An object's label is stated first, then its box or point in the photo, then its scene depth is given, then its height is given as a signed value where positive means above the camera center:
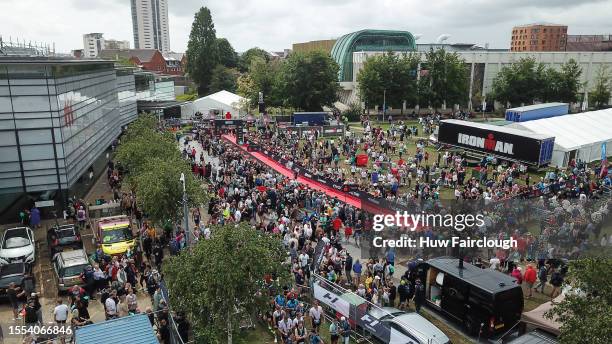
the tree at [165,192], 18.36 -4.63
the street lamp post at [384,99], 63.12 -3.22
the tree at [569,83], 67.06 -1.05
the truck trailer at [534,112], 44.56 -3.56
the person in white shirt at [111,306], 13.38 -6.54
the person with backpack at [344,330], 12.59 -6.81
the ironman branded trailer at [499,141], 31.89 -4.74
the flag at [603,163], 28.91 -5.70
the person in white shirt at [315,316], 13.13 -6.65
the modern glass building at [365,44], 77.31 +5.41
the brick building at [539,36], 176.12 +14.88
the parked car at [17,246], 17.22 -6.46
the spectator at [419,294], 14.28 -6.60
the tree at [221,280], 10.65 -4.68
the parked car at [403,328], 11.62 -6.39
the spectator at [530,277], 15.26 -6.46
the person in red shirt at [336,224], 19.97 -6.29
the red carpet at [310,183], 24.47 -6.34
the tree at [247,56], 112.38 +4.40
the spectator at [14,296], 14.15 -6.68
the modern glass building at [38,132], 21.31 -2.73
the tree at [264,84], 67.69 -1.43
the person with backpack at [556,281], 15.03 -6.50
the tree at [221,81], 88.88 -1.22
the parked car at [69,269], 15.52 -6.43
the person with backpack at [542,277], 15.42 -6.56
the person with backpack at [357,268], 15.77 -6.39
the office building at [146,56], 114.69 +4.41
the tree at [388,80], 62.97 -0.67
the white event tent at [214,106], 62.22 -4.15
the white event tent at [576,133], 33.34 -4.37
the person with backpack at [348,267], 16.16 -6.55
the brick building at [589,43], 135.04 +9.83
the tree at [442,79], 65.06 -0.53
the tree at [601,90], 70.38 -2.12
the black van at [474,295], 12.28 -5.95
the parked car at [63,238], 18.31 -6.43
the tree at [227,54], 107.75 +4.77
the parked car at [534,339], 10.38 -5.81
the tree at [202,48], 90.50 +5.08
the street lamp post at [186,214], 16.51 -5.03
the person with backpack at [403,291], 14.59 -6.60
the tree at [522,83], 66.75 -1.08
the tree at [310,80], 63.31 -0.74
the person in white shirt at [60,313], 12.86 -6.46
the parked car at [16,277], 14.68 -6.47
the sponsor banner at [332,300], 13.53 -6.63
